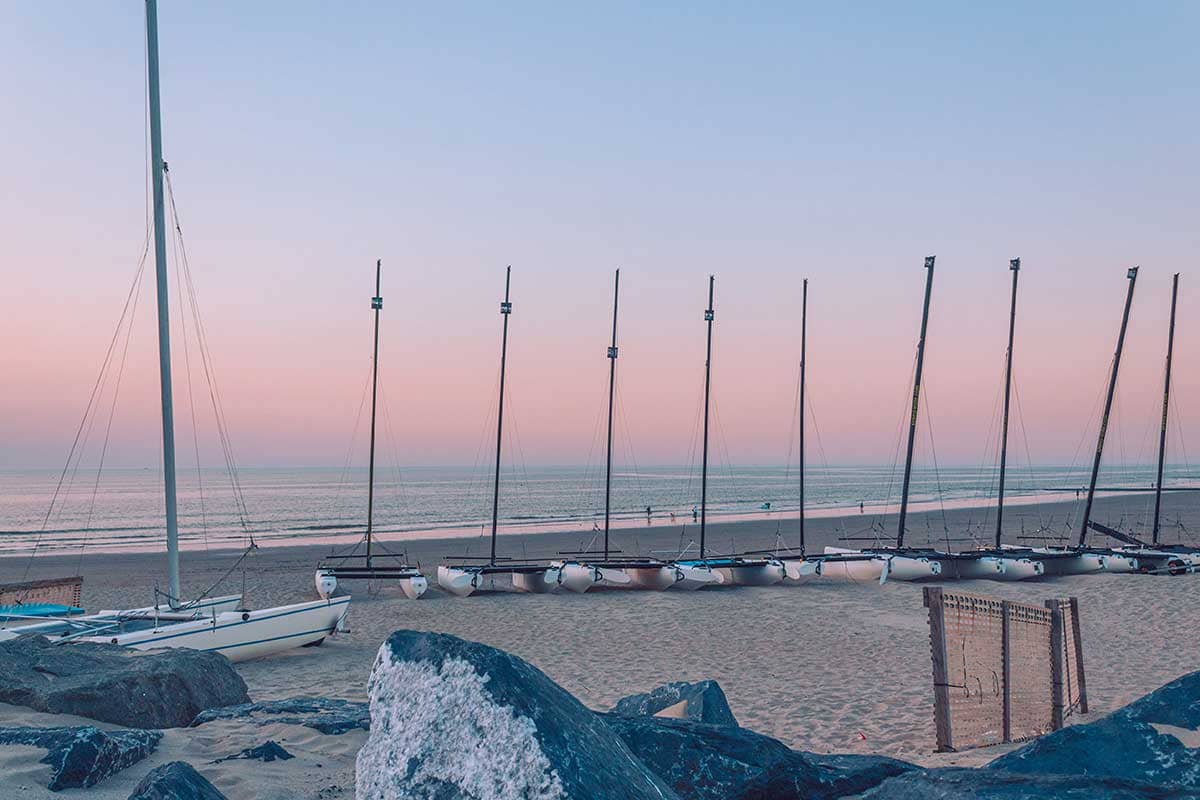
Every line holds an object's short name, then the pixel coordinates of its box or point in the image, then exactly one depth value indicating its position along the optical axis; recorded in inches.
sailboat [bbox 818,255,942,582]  1107.9
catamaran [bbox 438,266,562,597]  1031.0
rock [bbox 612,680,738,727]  247.0
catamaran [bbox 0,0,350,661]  558.0
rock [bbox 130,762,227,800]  140.9
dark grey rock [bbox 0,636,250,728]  297.3
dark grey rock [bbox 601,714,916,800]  180.7
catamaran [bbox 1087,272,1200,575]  1107.3
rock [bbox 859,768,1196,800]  136.6
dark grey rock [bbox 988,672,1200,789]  164.9
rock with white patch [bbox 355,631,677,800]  118.9
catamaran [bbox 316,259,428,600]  1000.9
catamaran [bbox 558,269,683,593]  1038.4
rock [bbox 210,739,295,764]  205.2
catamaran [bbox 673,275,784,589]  1055.0
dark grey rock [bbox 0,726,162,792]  187.2
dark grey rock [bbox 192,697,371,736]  229.3
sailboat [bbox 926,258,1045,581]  1119.6
